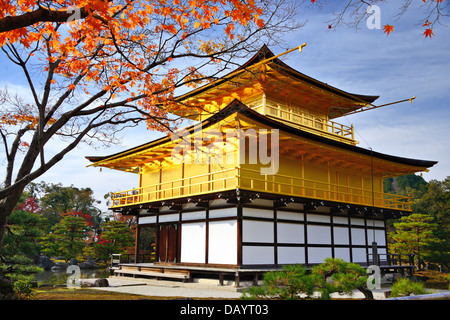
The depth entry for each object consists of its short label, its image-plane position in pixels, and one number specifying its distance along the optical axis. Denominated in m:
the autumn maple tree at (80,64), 6.77
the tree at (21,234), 15.05
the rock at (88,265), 33.72
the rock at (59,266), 32.56
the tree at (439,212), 27.31
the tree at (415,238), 26.72
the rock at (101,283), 14.26
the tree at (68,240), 34.12
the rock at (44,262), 33.19
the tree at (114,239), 30.50
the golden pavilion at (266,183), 14.92
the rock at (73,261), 33.91
